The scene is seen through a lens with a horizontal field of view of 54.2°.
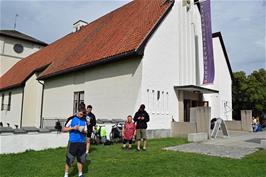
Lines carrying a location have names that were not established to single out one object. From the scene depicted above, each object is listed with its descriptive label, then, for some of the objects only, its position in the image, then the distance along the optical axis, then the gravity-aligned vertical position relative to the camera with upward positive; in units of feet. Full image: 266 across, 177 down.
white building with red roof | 48.88 +10.39
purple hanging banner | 61.00 +18.11
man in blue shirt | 21.11 -2.08
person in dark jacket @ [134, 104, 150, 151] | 34.14 -0.84
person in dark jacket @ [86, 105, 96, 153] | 31.84 -0.68
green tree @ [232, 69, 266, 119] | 121.39 +12.39
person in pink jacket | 34.73 -1.95
